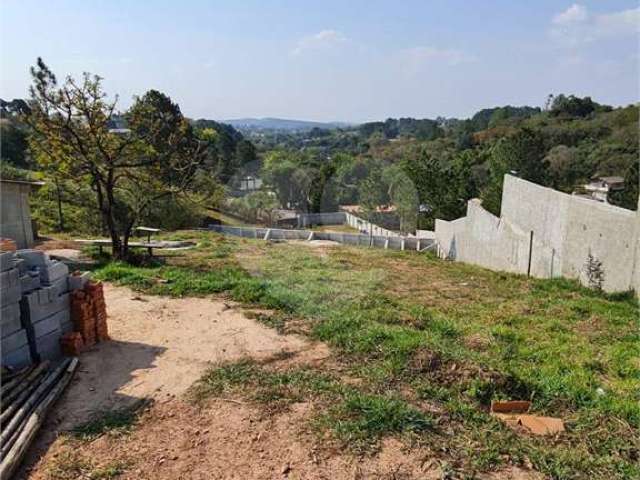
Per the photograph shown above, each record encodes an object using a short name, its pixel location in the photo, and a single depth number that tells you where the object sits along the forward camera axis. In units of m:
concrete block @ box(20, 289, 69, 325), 3.73
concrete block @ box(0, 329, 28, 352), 3.51
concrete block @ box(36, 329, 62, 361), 3.84
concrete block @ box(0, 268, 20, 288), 3.49
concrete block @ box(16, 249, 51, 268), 4.02
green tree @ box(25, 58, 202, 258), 7.89
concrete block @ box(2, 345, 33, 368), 3.51
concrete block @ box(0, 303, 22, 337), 3.50
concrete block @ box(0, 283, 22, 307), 3.49
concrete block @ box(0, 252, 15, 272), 3.51
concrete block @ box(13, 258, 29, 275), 3.71
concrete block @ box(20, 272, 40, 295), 3.79
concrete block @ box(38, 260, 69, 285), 3.96
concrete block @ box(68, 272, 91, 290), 4.29
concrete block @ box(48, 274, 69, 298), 4.00
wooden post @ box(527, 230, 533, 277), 8.46
